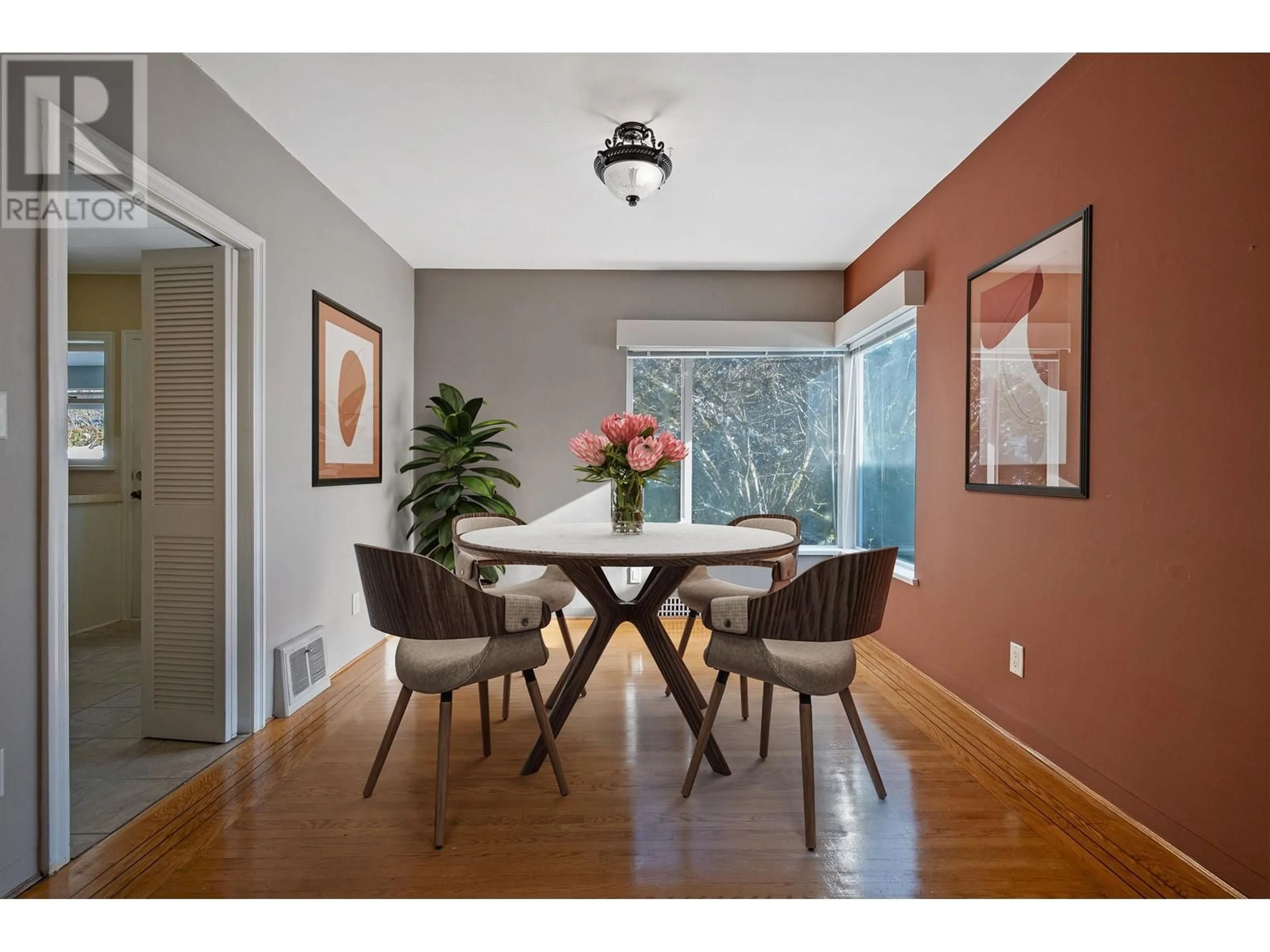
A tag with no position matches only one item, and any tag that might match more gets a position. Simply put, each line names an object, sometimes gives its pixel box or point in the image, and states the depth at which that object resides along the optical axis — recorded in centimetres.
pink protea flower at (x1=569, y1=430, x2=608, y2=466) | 240
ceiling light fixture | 256
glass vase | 245
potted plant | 404
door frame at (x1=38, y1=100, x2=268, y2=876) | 161
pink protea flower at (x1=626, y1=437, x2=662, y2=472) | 231
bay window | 462
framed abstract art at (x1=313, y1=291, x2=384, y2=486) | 316
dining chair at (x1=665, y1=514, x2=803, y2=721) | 254
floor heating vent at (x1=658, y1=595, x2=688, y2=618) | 474
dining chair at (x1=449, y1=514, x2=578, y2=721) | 267
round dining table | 202
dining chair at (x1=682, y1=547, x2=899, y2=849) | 178
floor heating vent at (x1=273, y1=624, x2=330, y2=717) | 269
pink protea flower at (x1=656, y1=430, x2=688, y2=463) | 235
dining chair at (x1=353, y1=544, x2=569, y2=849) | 179
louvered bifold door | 246
